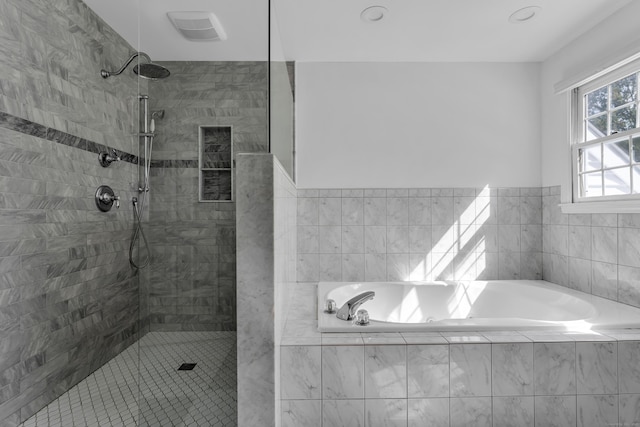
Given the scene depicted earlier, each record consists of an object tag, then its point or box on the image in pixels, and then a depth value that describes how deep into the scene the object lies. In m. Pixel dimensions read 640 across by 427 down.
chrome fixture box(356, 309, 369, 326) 1.76
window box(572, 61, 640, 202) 2.21
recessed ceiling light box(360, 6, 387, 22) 2.21
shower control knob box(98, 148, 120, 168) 2.02
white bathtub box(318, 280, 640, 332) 2.37
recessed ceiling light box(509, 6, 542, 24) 2.22
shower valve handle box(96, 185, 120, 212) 2.03
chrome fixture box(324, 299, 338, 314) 2.00
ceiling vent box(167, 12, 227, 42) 1.42
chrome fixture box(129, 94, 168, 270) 1.48
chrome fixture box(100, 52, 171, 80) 1.48
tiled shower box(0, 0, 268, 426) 1.49
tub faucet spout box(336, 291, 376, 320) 1.84
